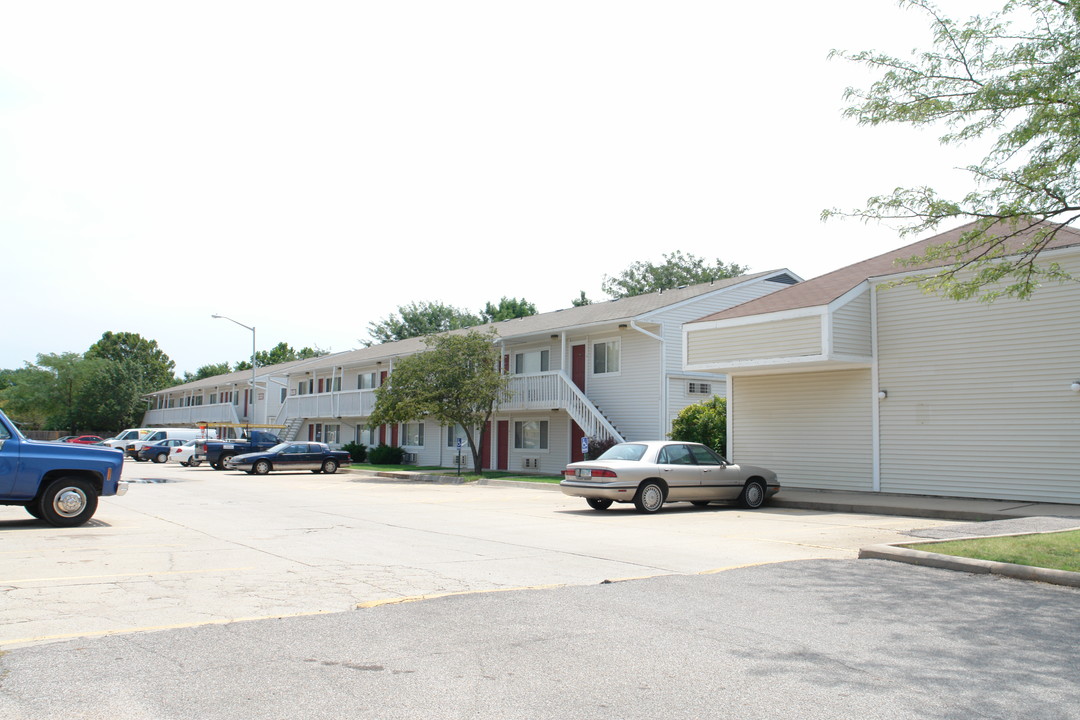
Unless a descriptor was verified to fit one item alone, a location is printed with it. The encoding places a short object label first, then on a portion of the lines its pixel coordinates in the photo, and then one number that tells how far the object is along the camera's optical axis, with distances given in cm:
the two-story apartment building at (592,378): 2989
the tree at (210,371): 11456
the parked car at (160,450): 4653
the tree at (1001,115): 1122
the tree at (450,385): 3247
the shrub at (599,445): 2917
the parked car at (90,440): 4850
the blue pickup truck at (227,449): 3862
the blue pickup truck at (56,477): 1297
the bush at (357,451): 4644
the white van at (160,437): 4766
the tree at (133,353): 10244
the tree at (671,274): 6262
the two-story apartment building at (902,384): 1750
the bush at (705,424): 2584
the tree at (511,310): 7556
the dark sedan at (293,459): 3553
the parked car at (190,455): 4281
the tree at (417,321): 7750
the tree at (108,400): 8256
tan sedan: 1725
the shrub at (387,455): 4347
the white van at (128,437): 4859
